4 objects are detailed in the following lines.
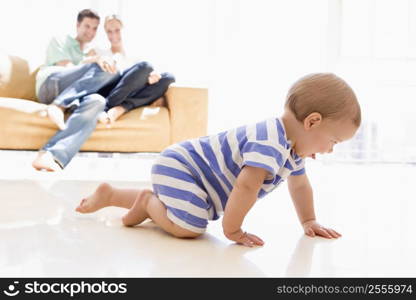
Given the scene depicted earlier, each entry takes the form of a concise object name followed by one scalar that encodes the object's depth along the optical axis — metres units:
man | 2.60
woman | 2.89
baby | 1.09
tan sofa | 2.67
